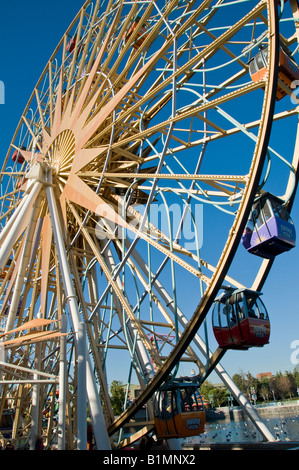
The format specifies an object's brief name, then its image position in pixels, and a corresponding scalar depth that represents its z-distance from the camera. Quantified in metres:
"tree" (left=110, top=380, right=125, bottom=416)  49.12
